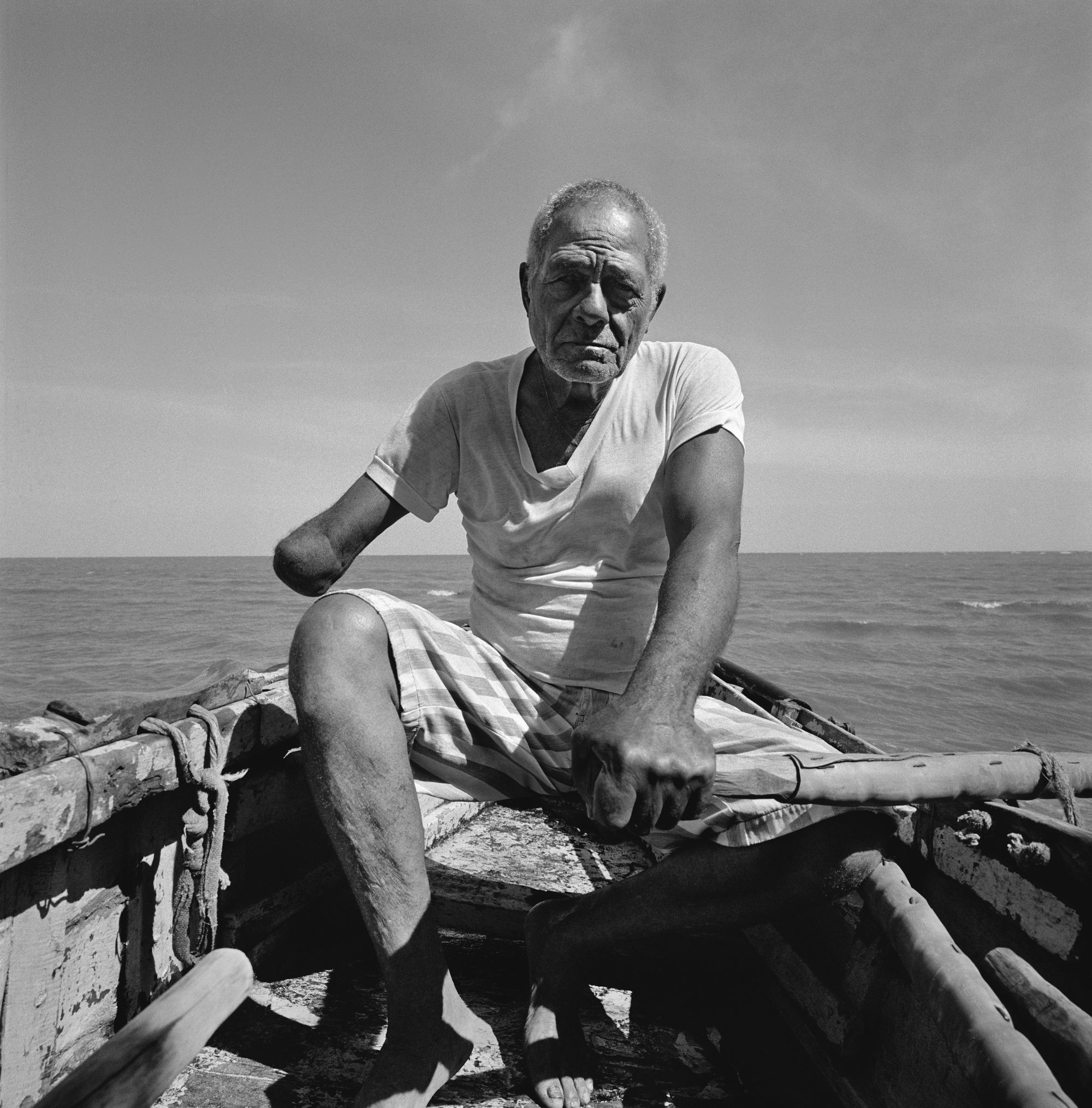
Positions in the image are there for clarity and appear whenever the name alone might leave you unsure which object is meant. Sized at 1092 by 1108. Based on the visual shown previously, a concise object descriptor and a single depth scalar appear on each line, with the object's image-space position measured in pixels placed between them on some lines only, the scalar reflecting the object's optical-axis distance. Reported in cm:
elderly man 124
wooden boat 109
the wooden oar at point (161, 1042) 70
